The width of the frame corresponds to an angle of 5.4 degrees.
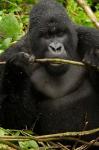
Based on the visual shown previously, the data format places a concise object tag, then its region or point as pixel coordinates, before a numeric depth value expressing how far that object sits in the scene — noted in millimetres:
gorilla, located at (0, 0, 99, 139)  8992
